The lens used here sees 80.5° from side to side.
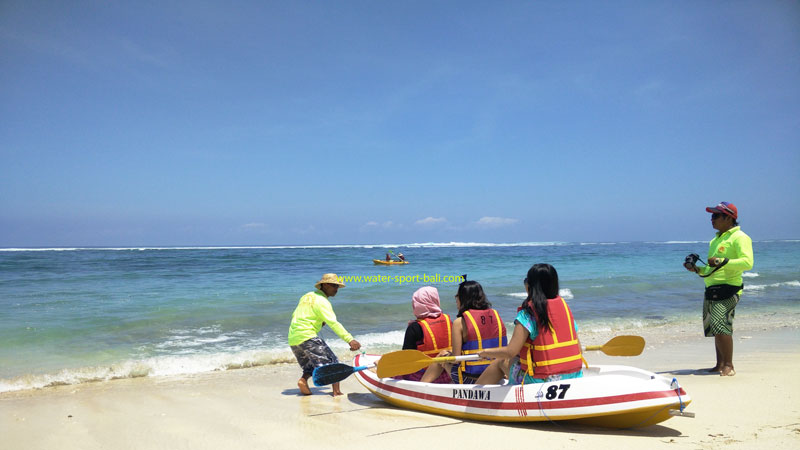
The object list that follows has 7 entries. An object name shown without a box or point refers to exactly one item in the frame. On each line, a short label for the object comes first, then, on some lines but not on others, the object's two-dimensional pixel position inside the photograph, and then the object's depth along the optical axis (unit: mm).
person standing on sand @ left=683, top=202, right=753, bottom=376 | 5590
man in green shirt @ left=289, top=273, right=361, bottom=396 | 5961
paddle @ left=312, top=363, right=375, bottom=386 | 5301
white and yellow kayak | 3703
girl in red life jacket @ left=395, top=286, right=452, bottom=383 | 4980
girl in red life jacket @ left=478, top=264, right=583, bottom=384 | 3892
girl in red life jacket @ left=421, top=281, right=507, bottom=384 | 4707
